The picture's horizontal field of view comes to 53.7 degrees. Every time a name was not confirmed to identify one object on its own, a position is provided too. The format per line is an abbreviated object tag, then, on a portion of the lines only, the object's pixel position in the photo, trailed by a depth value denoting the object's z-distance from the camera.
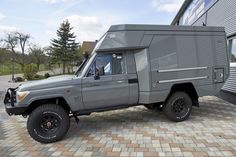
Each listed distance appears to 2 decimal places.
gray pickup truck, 5.19
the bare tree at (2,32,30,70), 43.94
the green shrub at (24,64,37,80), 31.03
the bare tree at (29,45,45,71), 45.84
